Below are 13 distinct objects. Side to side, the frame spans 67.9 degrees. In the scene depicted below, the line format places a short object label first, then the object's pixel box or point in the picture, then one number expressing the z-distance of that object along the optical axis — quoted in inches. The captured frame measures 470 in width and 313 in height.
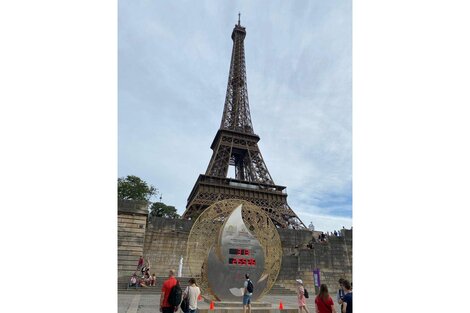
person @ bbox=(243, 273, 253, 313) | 358.3
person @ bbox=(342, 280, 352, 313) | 211.8
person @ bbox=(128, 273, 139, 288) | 654.5
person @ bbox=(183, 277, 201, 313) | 278.2
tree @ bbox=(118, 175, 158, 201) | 1525.6
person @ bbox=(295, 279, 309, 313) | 343.9
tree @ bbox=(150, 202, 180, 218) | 1780.3
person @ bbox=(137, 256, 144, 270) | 783.2
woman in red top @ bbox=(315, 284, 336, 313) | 214.8
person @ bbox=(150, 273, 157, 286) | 698.2
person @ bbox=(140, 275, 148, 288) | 669.3
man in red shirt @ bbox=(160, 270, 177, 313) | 252.2
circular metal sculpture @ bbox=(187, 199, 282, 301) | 422.9
